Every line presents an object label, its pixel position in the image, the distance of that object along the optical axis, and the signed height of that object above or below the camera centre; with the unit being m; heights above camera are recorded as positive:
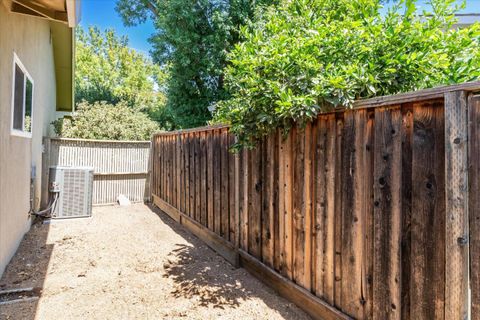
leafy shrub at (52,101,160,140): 9.76 +1.33
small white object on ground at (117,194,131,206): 8.12 -0.95
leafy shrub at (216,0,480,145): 2.12 +0.82
